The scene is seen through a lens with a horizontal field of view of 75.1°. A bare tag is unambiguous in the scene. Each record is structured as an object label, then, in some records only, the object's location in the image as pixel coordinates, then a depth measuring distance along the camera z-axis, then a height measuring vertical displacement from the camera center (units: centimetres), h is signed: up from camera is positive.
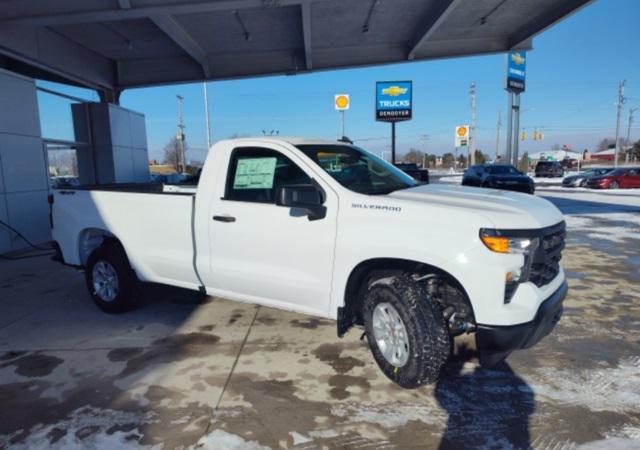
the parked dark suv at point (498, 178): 1994 -82
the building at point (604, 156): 11514 +128
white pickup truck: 288 -69
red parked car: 2588 -117
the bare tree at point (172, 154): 6262 +192
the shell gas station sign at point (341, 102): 2094 +311
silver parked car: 2854 -128
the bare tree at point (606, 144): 13970 +552
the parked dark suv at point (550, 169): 4362 -83
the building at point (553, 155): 10031 +160
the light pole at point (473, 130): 5282 +423
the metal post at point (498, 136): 6779 +440
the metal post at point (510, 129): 3275 +261
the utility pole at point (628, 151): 8546 +199
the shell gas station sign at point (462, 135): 6027 +390
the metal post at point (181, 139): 4901 +318
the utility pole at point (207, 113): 3611 +465
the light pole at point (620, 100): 5994 +936
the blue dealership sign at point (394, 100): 1956 +296
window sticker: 402 -8
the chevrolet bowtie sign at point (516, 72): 3083 +668
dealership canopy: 804 +334
